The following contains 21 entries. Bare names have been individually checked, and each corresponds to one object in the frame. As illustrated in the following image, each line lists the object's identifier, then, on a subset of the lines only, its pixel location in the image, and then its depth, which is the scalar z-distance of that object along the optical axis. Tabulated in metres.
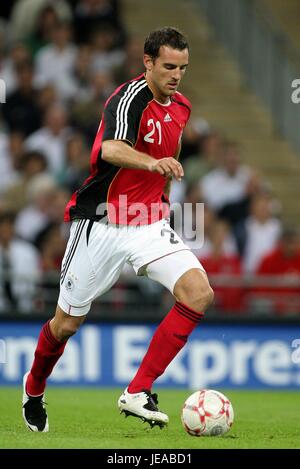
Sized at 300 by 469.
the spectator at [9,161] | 15.00
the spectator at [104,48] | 16.61
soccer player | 7.80
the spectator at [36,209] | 14.23
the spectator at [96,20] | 16.77
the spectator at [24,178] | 14.71
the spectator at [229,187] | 15.09
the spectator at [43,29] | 16.25
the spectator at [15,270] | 13.05
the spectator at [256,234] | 14.79
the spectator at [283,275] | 13.51
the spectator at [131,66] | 15.88
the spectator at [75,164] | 14.61
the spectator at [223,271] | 13.49
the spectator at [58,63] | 16.22
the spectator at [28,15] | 16.42
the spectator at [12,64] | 15.64
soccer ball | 7.81
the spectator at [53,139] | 15.21
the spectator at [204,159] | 15.35
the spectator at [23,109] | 15.51
